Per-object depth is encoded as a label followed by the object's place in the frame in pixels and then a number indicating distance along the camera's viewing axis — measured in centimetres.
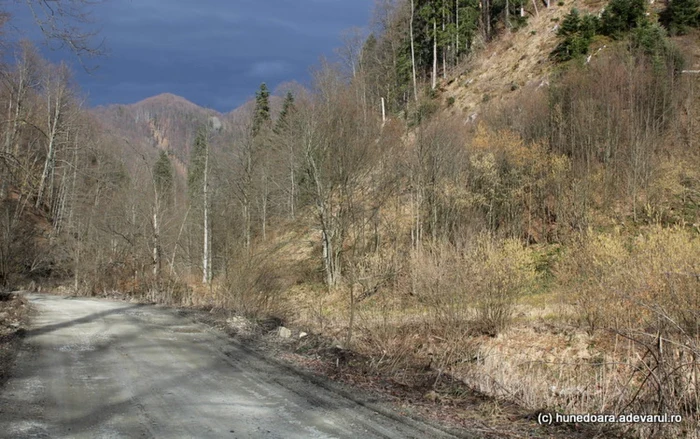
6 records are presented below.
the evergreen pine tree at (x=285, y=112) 3319
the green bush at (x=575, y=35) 3988
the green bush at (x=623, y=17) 4019
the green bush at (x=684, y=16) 3766
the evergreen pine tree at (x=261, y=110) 4168
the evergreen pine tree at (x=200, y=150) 3358
